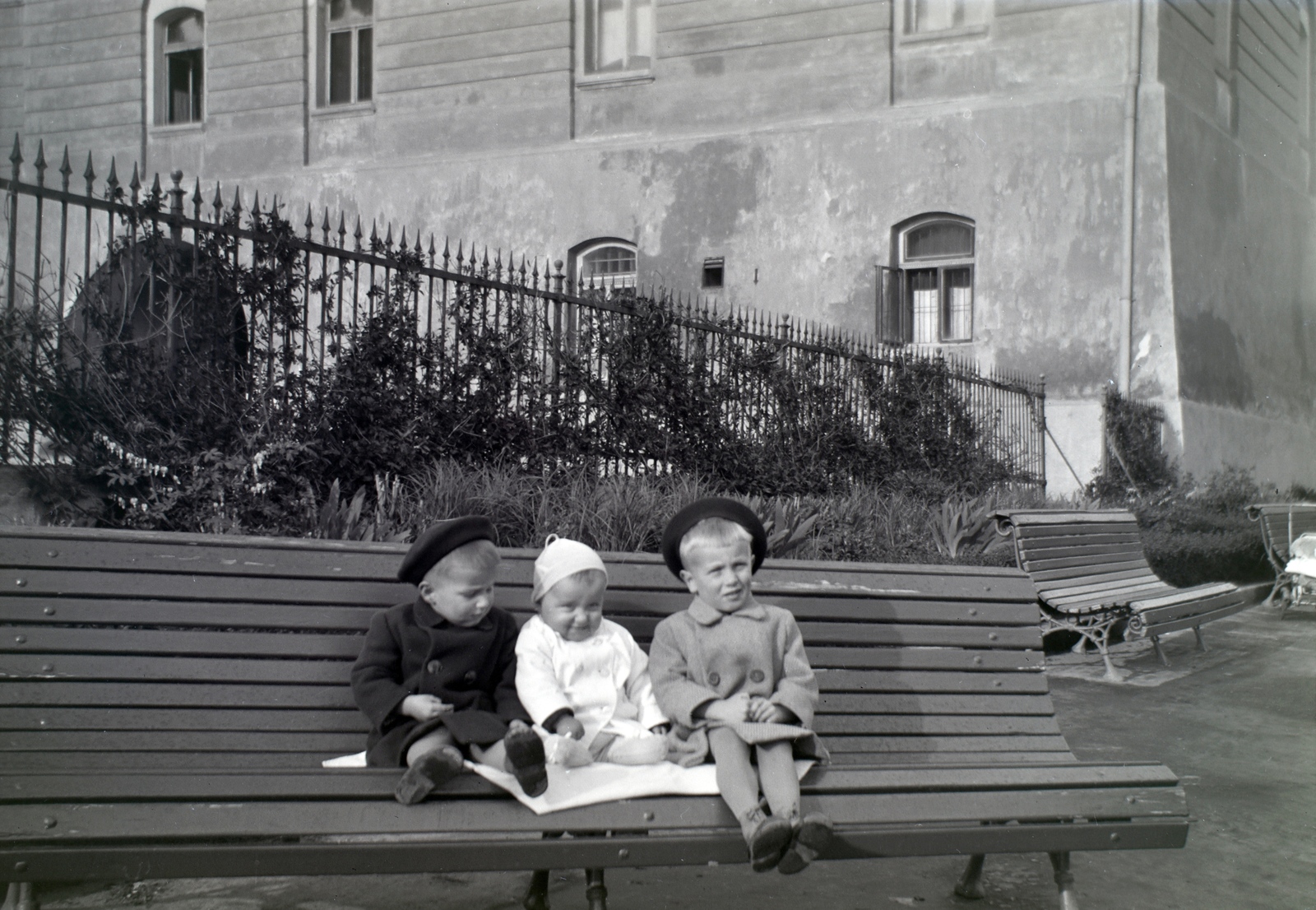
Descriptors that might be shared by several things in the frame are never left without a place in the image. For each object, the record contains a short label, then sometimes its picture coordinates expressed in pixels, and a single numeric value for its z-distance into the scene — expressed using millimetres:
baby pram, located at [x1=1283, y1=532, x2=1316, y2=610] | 11422
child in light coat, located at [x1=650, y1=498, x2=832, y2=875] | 3258
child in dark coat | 3248
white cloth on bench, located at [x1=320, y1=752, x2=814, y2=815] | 3098
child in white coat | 3389
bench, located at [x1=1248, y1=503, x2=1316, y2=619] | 12227
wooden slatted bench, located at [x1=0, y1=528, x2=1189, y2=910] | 2926
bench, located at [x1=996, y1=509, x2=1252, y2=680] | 7785
